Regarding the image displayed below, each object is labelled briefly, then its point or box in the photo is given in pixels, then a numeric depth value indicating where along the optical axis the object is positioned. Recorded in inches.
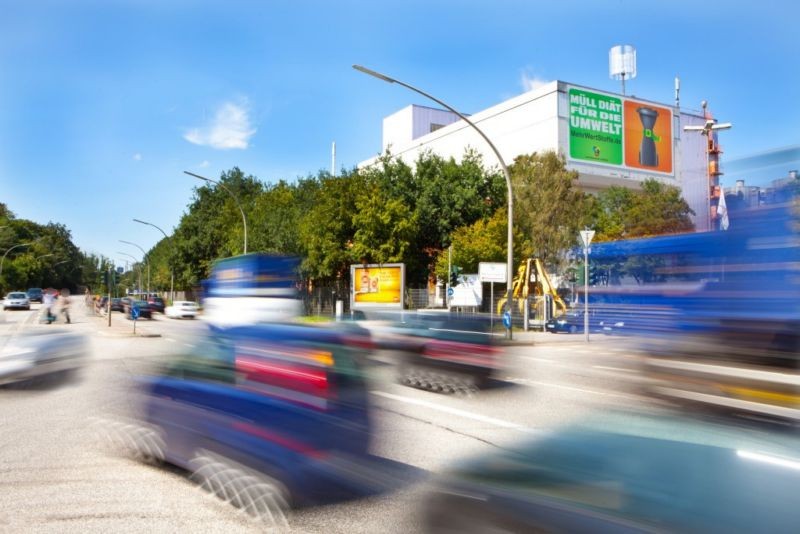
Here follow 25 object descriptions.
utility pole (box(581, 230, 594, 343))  736.2
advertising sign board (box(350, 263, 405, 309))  1293.1
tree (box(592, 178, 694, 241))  1379.2
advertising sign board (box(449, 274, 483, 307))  1113.4
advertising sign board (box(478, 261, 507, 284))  1001.5
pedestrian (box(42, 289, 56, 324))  1289.4
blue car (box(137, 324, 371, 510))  171.9
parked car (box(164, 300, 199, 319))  1704.0
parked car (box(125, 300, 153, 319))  1642.5
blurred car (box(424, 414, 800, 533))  80.8
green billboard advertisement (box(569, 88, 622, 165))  2082.9
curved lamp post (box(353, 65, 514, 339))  742.9
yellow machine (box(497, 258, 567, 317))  1069.1
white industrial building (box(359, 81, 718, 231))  2073.1
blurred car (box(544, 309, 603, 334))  1007.0
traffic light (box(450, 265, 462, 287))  1410.3
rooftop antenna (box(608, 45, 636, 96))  2588.6
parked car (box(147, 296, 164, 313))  1833.2
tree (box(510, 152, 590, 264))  1389.0
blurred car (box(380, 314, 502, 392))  388.2
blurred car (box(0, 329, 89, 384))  357.7
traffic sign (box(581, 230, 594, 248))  743.1
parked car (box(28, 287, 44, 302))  2942.2
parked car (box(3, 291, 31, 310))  1956.4
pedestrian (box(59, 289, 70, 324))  1342.3
